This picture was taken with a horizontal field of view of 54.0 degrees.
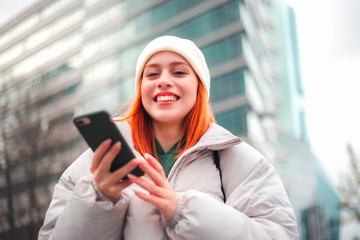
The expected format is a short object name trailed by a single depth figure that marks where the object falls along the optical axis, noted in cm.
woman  150
